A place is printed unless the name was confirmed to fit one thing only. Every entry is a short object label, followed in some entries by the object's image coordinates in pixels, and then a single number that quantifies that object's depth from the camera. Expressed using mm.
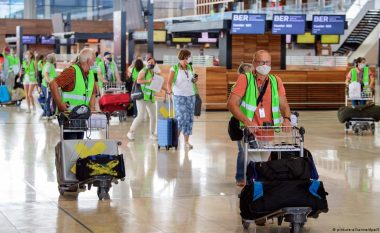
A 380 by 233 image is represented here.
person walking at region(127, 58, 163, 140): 18031
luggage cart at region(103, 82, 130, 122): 23047
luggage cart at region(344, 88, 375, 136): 19922
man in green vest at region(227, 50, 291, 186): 9547
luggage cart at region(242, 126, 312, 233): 8250
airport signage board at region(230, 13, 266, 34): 28547
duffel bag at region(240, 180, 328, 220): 8211
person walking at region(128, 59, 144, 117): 20422
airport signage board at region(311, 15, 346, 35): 30438
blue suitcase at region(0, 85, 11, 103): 29261
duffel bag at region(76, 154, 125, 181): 10297
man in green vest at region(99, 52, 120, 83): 24203
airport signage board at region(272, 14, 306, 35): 29172
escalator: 47188
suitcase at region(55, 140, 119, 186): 10539
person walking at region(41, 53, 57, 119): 23312
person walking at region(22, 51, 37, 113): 26766
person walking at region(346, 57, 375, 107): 21547
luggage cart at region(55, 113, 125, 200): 10398
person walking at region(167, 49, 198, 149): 16234
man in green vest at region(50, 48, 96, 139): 11016
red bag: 22594
